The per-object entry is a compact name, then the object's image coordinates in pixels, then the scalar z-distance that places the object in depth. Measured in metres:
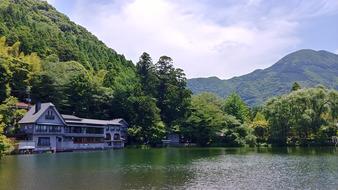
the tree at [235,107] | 93.53
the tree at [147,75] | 88.94
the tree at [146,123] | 75.50
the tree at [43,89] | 72.25
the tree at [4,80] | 65.97
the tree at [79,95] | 73.75
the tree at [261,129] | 81.25
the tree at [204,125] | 79.50
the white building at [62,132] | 58.06
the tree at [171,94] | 85.88
